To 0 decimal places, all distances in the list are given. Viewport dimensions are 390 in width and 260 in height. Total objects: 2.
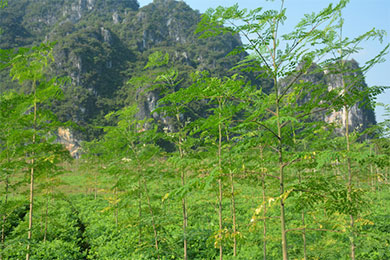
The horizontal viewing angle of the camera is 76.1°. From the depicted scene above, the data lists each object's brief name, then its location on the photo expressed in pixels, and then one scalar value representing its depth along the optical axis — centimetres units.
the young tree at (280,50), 250
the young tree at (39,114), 432
